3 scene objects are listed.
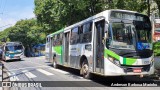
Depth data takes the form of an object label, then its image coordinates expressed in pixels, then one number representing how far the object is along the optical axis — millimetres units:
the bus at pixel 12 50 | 38344
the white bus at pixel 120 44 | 12219
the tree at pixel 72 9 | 18569
